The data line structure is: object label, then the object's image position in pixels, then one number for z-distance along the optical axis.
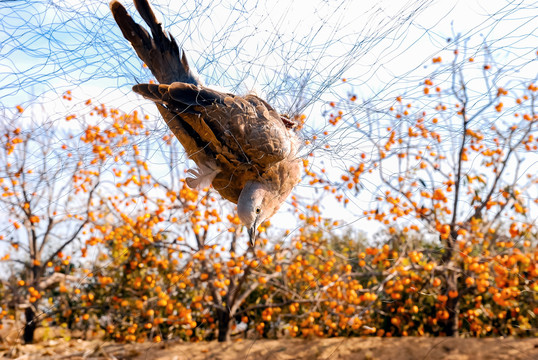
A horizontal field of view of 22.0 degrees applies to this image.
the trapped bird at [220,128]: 1.43
